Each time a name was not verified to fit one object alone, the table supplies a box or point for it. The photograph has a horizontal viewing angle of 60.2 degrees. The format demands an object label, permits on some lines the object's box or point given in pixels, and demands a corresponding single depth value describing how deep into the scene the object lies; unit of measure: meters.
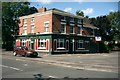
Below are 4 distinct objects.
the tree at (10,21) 26.28
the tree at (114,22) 37.86
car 15.67
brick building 20.22
